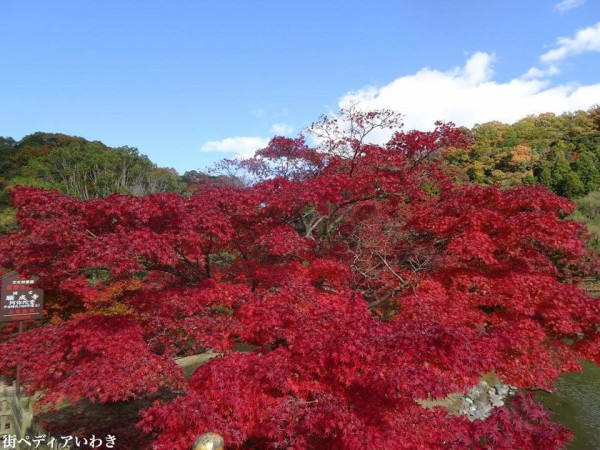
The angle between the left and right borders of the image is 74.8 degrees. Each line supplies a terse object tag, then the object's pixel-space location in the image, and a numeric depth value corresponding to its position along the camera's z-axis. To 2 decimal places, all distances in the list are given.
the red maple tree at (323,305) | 4.15
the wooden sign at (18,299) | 9.14
